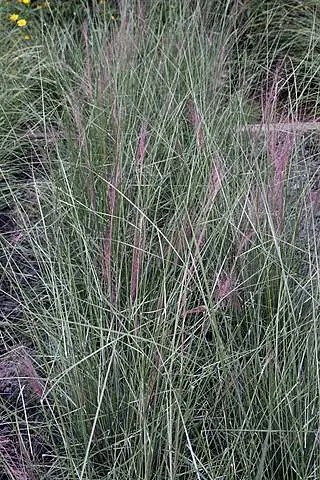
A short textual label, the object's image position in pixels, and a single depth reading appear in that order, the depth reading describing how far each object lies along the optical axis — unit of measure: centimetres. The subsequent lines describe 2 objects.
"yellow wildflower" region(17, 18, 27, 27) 416
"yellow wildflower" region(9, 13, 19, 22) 422
